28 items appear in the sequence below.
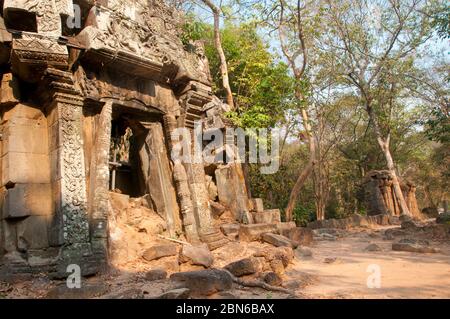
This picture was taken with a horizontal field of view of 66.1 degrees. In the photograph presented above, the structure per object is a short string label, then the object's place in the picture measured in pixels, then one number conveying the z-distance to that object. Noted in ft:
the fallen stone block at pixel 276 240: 22.93
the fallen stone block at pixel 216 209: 28.89
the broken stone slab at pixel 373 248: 27.11
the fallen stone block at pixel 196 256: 17.99
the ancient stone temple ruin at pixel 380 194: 62.23
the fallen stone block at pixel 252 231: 24.49
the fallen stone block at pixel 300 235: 28.25
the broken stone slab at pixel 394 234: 34.94
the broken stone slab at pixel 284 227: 27.97
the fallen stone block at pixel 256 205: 31.65
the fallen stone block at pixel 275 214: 30.76
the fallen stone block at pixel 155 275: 15.56
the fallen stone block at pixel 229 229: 25.49
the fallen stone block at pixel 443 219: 38.48
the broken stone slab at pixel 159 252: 18.94
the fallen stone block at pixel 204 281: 13.53
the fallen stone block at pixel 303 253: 24.18
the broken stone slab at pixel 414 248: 24.56
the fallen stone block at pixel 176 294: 11.80
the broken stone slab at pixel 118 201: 21.42
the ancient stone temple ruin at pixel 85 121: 16.72
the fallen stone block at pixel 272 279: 15.67
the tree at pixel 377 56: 54.80
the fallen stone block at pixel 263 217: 29.92
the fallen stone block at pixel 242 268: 16.26
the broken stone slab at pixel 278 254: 19.12
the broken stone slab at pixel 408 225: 36.61
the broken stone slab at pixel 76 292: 12.55
